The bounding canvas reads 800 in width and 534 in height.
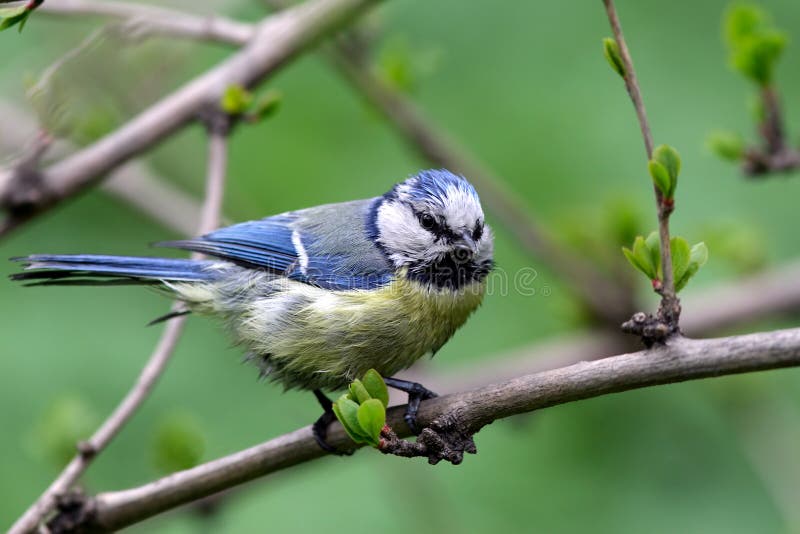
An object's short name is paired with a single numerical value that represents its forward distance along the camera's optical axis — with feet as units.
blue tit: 17.25
